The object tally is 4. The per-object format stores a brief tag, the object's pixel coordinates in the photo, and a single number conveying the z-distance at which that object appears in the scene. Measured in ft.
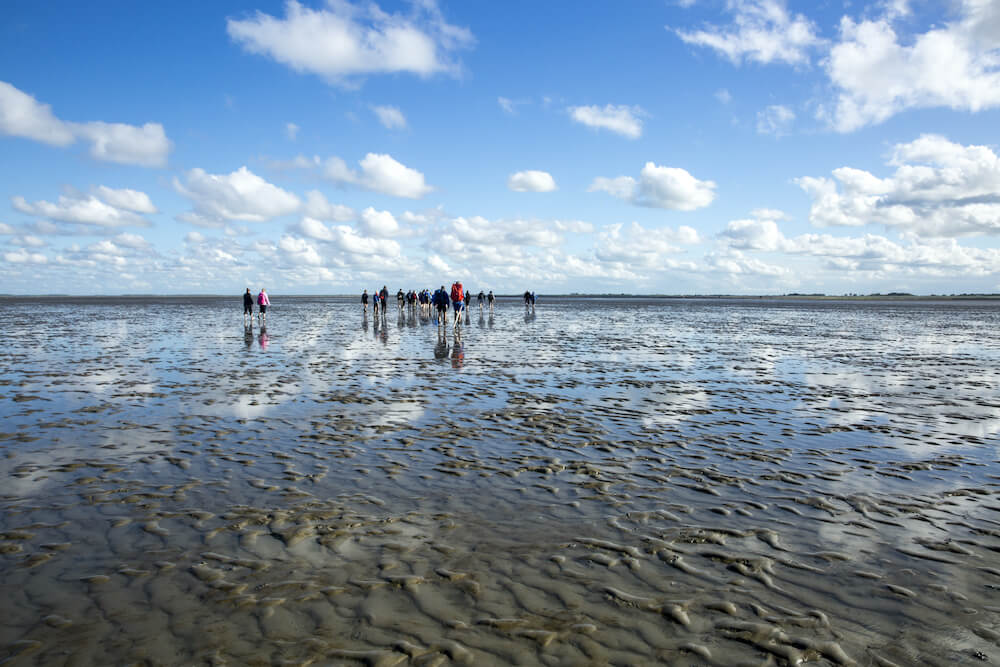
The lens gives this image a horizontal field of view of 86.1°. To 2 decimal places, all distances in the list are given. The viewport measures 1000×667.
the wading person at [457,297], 113.50
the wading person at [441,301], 118.15
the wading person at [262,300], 137.86
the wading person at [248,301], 135.03
